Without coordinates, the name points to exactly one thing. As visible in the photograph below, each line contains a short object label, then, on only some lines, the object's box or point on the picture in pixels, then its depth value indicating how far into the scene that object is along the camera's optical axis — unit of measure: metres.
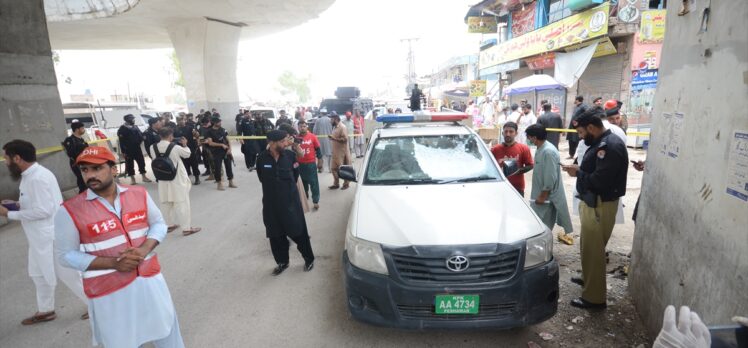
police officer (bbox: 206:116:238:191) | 8.81
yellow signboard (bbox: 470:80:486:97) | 17.84
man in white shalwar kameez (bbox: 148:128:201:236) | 5.79
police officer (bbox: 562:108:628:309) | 3.17
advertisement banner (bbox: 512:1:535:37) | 17.77
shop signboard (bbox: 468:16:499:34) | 21.39
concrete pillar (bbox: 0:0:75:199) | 7.29
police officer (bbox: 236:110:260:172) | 11.26
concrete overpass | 7.44
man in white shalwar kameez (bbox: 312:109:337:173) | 10.90
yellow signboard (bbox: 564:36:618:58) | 12.37
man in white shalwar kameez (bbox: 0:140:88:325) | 3.14
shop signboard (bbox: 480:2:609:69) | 11.99
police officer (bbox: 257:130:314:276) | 4.17
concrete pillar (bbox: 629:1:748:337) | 2.02
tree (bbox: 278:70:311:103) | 99.06
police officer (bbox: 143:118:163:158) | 9.18
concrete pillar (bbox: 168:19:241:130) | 18.22
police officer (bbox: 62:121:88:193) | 6.85
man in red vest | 2.04
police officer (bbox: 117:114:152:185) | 9.62
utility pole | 51.52
